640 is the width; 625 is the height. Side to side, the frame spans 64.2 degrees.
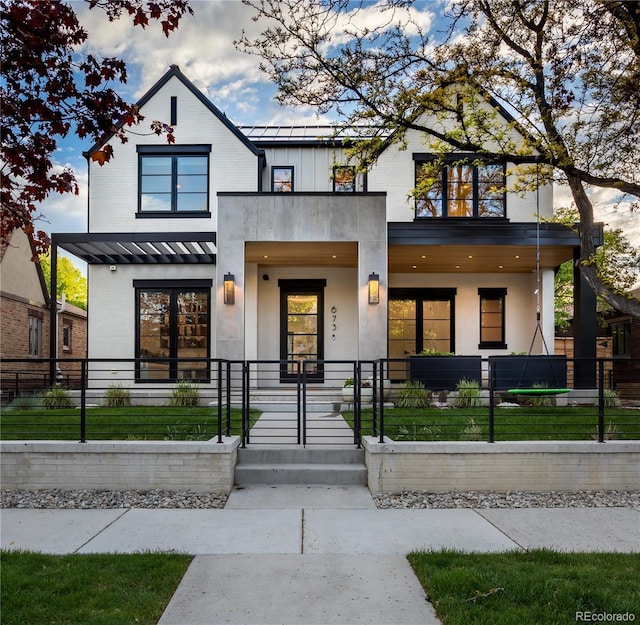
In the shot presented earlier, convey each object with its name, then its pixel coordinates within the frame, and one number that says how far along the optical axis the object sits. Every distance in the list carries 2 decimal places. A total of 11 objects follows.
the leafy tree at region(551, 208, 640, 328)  9.98
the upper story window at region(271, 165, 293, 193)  15.40
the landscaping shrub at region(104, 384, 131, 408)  10.75
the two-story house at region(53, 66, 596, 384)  11.28
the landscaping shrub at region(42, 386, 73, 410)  10.15
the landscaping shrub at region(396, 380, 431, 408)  10.29
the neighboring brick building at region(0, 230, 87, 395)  17.67
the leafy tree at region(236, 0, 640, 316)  8.08
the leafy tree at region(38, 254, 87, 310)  41.67
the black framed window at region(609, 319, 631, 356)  22.14
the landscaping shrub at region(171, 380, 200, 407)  10.34
